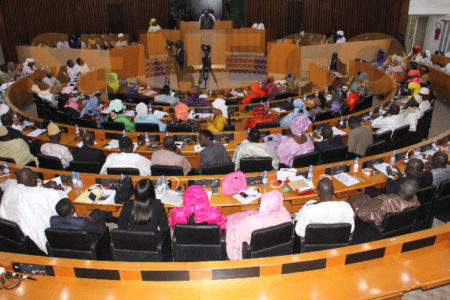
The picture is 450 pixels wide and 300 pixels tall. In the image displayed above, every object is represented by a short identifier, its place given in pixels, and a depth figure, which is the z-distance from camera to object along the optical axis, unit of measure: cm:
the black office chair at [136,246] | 370
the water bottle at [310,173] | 524
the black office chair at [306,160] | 562
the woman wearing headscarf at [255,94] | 970
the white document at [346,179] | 516
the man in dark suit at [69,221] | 386
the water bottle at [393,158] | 565
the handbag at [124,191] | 461
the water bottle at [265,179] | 517
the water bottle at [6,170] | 556
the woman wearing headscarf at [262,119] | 776
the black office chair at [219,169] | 539
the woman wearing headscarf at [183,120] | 734
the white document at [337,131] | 724
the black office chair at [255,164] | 543
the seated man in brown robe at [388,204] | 410
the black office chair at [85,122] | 764
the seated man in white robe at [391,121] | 694
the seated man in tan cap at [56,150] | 603
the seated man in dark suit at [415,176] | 472
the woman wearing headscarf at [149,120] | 759
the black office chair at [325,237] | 370
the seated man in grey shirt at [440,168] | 487
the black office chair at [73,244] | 374
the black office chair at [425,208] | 433
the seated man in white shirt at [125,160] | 537
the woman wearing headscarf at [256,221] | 381
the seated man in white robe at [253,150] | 560
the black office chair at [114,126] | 736
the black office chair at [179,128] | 723
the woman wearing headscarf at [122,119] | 757
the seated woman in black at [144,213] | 383
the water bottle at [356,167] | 540
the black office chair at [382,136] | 655
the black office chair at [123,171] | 523
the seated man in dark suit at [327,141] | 620
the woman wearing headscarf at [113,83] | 1041
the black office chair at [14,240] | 397
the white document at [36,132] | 741
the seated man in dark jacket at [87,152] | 586
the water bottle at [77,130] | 734
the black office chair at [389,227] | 401
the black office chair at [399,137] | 675
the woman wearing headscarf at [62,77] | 1189
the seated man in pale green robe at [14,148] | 606
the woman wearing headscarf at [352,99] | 880
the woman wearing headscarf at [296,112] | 750
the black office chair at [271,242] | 365
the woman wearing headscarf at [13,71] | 1245
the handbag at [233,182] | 489
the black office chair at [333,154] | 591
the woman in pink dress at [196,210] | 402
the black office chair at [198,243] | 379
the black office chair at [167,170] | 530
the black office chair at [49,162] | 574
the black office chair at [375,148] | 602
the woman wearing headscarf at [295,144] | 581
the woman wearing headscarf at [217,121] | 732
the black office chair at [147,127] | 734
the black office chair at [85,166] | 559
